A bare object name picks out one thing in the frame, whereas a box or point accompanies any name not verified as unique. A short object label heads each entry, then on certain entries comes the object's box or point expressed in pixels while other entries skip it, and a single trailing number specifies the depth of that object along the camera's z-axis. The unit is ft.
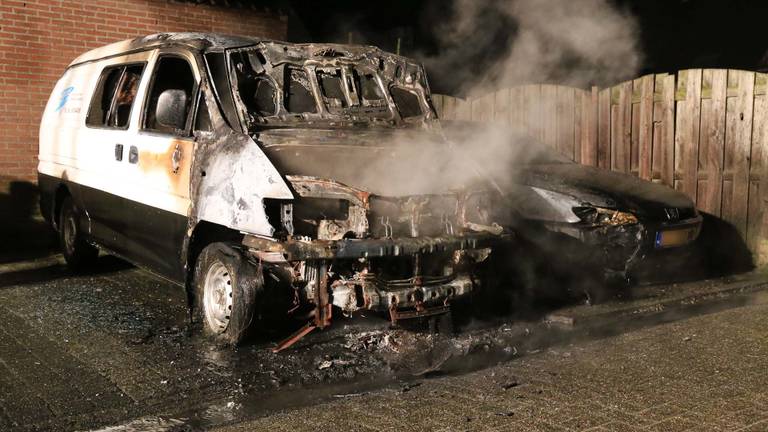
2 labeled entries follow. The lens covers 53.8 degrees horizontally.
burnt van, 16.34
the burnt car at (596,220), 22.65
